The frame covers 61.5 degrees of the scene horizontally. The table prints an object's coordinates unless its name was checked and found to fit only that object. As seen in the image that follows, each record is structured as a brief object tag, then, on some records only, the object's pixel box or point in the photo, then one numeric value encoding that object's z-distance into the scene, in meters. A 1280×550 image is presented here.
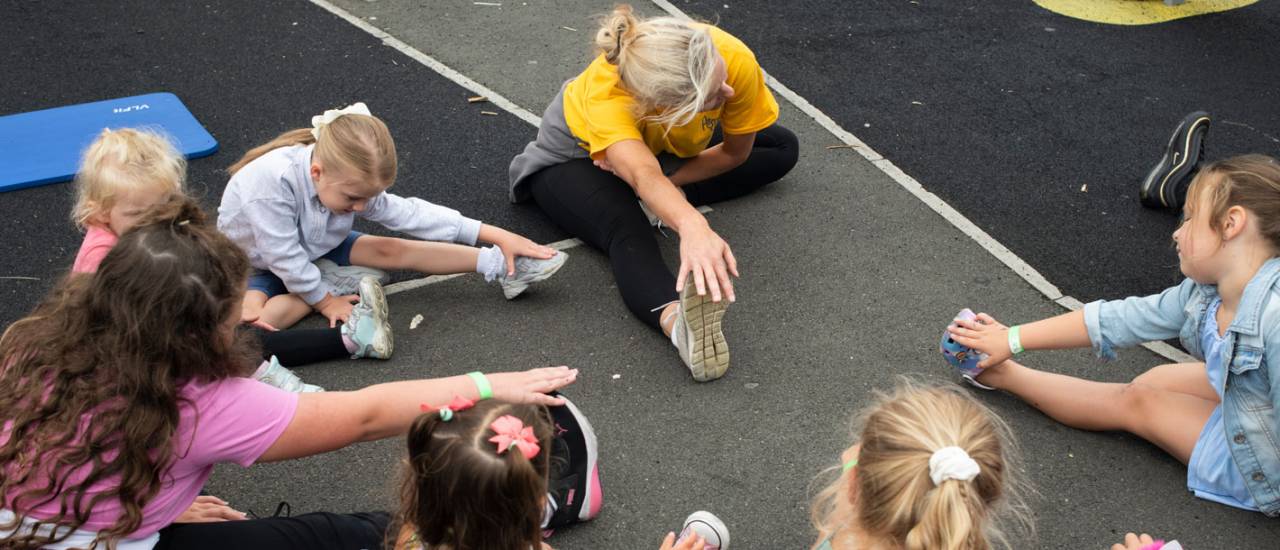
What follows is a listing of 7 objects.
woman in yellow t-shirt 3.01
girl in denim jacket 2.54
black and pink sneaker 2.51
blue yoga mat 3.80
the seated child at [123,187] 2.78
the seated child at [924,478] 1.84
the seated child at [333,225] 2.98
